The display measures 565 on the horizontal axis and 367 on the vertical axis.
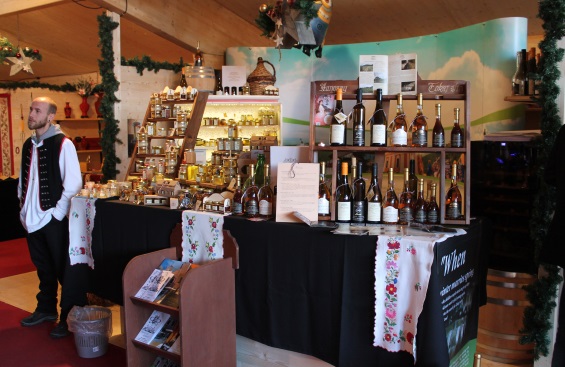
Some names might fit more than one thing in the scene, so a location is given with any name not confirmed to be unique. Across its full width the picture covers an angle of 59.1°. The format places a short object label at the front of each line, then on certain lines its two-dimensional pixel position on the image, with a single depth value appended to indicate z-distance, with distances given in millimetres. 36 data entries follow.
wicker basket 6445
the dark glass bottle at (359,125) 2842
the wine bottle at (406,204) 2773
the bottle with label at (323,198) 2838
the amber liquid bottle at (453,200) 2793
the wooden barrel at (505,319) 3410
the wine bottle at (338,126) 2844
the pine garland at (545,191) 2967
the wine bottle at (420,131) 2783
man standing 3885
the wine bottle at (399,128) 2783
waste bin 3502
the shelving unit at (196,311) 2686
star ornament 7039
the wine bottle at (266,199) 2973
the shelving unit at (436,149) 2734
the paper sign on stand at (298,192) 2807
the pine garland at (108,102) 6750
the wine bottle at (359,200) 2805
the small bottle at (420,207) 2773
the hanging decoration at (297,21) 3619
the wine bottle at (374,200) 2764
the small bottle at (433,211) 2768
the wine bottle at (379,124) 2815
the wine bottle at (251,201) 3004
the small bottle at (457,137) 2760
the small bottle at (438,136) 2770
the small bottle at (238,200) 3084
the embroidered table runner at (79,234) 3854
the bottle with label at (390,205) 2738
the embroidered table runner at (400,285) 2336
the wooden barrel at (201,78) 6391
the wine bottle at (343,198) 2770
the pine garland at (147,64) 7035
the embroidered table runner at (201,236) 3010
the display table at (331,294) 2430
